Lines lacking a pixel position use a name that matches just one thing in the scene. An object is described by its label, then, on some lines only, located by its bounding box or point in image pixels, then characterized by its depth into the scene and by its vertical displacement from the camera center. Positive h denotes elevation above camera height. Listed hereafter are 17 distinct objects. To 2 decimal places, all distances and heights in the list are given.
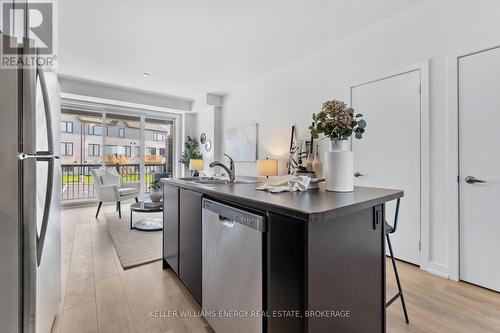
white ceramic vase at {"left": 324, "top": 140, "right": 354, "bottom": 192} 1.35 +0.00
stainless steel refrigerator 0.83 -0.12
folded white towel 1.36 -0.12
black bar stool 1.50 -0.42
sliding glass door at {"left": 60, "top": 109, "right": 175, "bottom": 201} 5.42 +0.46
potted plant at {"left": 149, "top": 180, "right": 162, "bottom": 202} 3.97 -0.49
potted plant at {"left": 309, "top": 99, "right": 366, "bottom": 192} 1.35 +0.16
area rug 2.57 -1.00
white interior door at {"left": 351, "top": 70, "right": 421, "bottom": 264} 2.41 +0.21
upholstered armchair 4.32 -0.42
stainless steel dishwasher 1.06 -0.53
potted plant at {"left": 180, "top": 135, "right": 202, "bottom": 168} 6.39 +0.43
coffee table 3.62 -0.96
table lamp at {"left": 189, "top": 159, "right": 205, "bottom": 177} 5.42 +0.05
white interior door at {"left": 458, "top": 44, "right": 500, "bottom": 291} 1.93 +0.01
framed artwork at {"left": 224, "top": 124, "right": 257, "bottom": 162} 4.64 +0.51
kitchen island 0.94 -0.41
